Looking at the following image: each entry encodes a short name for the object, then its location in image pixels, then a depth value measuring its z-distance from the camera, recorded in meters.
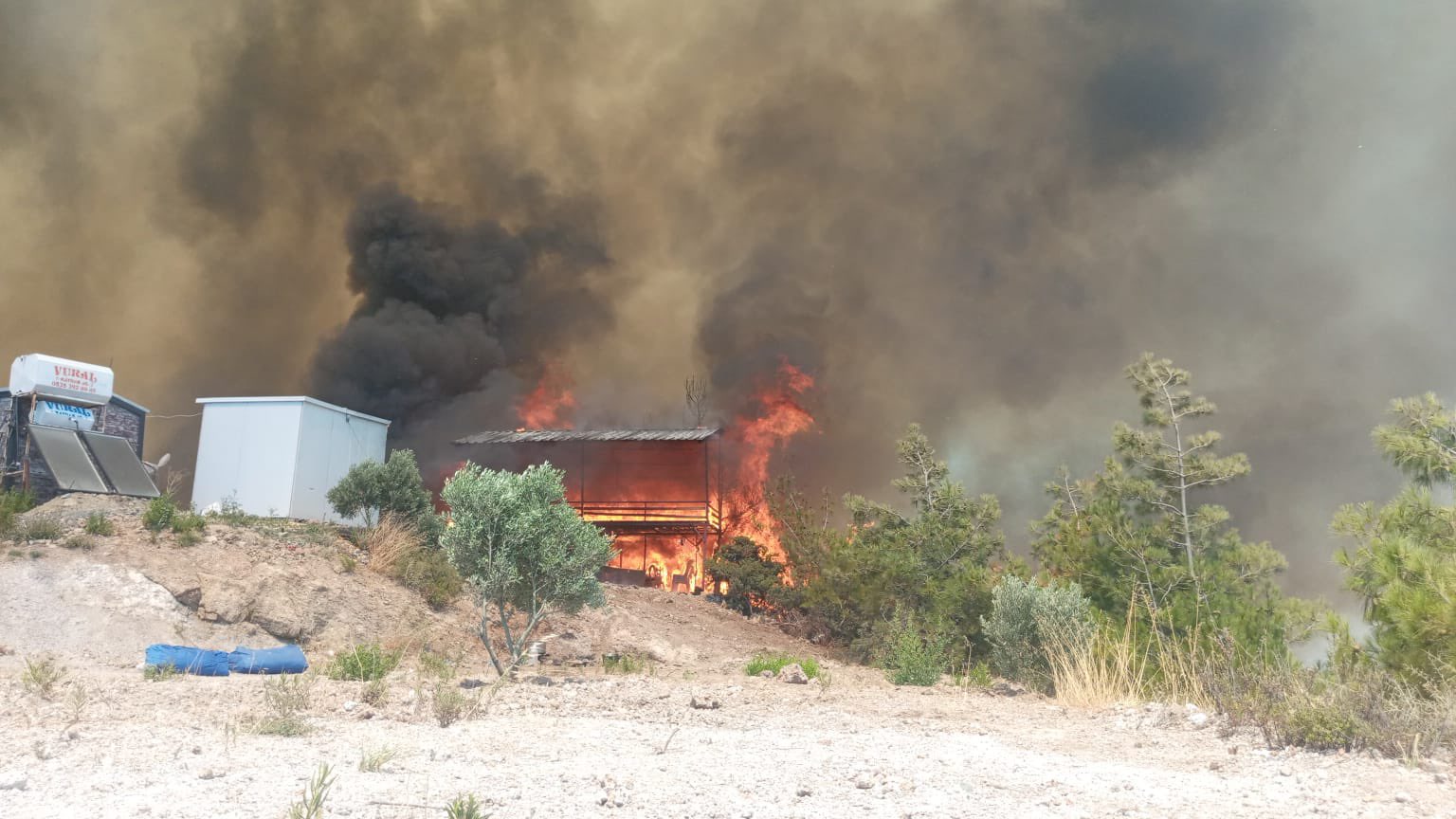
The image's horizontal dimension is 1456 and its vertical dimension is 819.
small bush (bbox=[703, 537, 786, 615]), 23.42
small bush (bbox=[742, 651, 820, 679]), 11.52
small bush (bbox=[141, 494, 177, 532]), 15.16
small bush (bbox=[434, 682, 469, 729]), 6.38
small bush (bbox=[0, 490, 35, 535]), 13.81
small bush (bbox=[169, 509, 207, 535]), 15.30
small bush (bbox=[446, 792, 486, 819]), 3.36
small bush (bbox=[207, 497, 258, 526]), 17.19
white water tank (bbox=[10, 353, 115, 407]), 17.73
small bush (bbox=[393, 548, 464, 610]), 16.64
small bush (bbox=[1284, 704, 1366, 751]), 5.44
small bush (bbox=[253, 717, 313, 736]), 5.53
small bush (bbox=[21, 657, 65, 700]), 6.50
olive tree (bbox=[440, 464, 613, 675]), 9.99
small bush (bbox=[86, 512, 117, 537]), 14.47
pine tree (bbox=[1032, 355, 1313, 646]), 12.74
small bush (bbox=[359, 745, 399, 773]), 4.58
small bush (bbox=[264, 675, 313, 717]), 6.12
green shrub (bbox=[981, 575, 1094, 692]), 10.73
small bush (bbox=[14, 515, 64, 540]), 13.72
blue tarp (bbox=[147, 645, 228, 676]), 8.89
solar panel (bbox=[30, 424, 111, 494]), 17.08
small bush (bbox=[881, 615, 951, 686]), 11.85
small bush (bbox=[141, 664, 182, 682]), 7.88
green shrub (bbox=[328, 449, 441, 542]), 18.73
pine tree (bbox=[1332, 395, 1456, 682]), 6.88
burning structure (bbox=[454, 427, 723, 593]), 27.44
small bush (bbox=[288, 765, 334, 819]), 3.45
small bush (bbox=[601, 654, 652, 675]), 12.49
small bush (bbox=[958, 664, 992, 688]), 11.31
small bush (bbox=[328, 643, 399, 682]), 8.60
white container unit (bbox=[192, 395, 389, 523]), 20.31
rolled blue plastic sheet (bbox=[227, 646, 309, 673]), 9.53
